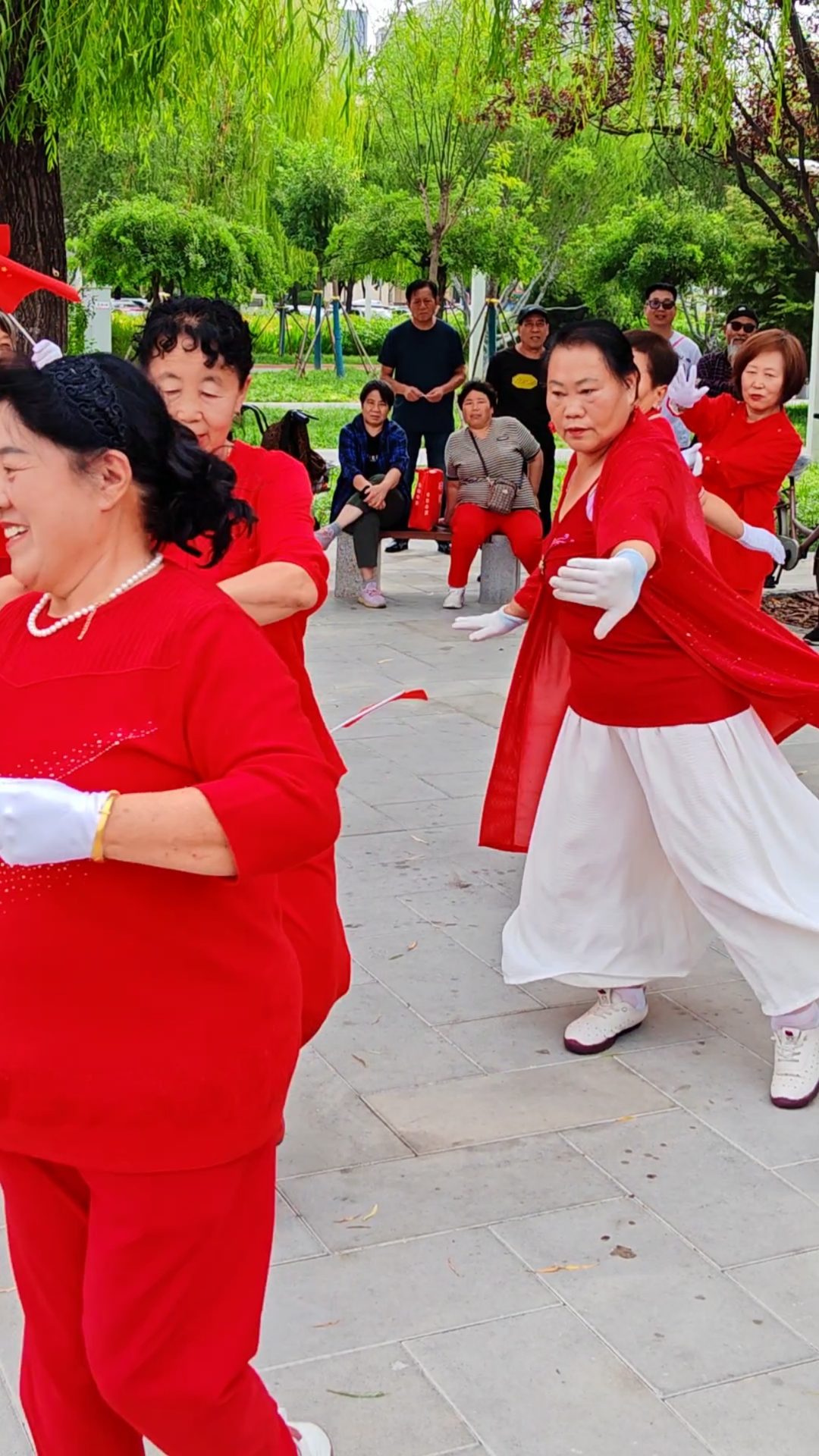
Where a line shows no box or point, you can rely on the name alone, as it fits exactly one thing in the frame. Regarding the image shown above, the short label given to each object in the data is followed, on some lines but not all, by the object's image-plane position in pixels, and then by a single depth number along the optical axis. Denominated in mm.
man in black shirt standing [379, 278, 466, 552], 11938
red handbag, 10852
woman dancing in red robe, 3857
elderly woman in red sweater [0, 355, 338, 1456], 1903
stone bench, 10492
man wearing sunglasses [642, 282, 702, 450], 9977
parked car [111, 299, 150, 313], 42381
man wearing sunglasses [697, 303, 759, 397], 10953
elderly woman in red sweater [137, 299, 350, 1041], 2986
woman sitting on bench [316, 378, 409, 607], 10391
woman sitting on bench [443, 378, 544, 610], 10375
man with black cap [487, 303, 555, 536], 11492
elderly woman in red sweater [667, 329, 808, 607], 5820
